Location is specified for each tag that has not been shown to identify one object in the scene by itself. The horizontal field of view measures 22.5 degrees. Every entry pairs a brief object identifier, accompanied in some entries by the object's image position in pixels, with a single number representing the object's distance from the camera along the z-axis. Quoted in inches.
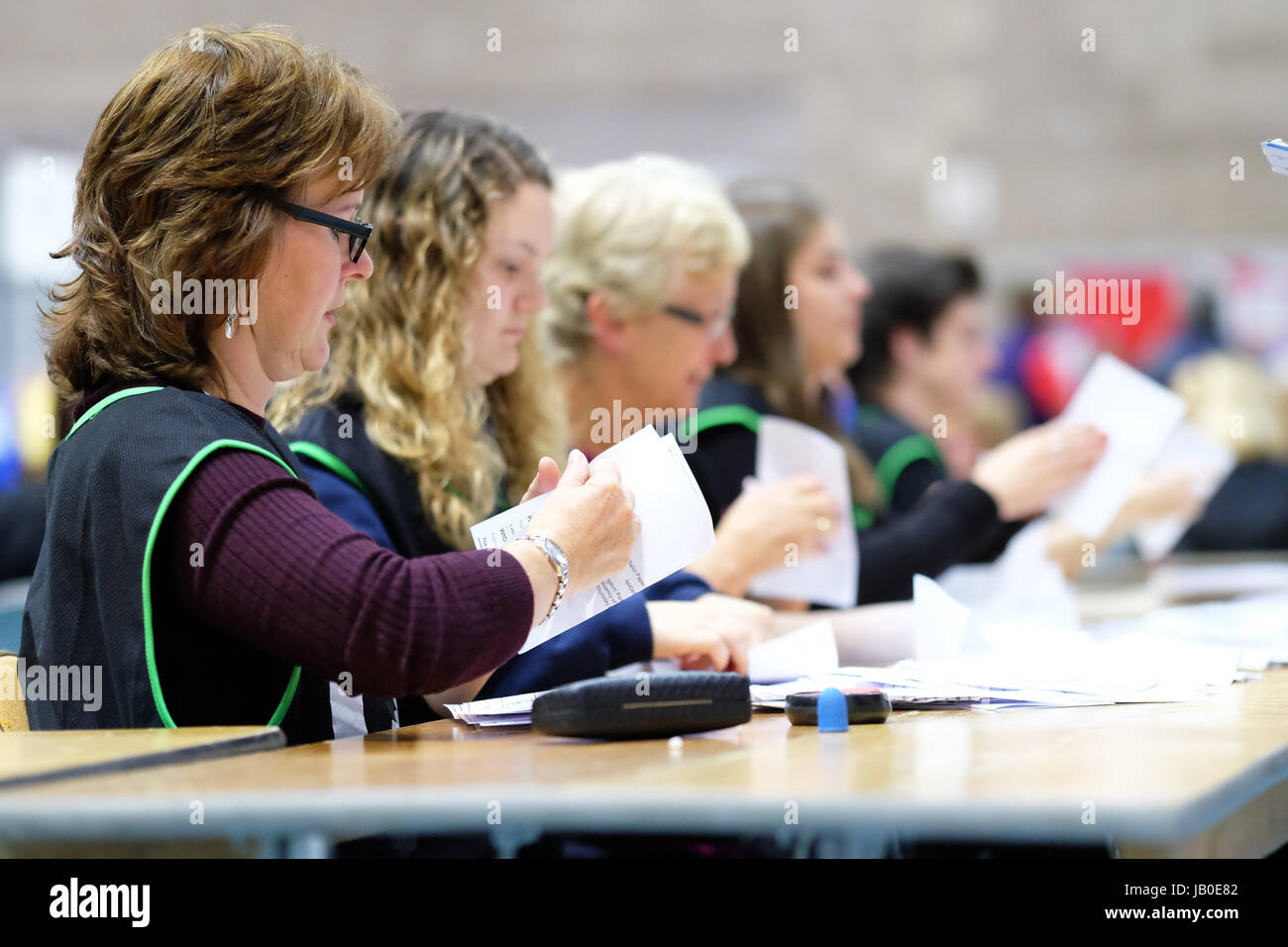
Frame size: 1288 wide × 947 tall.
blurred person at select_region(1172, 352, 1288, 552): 270.4
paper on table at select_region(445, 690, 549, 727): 96.8
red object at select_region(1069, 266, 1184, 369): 382.1
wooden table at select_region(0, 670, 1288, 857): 79.7
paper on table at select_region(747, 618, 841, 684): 107.5
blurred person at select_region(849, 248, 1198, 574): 216.0
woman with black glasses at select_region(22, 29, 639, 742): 90.8
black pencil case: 91.4
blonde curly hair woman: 110.4
